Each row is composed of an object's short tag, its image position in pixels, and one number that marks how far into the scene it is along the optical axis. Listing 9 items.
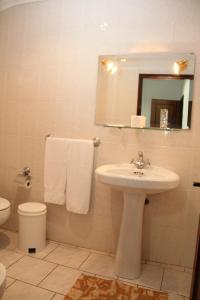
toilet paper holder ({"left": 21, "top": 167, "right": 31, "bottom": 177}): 2.26
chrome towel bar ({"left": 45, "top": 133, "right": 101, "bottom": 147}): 2.05
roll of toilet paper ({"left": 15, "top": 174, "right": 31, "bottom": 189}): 2.19
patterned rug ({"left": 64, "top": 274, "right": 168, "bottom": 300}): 1.54
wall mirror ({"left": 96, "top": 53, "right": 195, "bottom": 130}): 1.86
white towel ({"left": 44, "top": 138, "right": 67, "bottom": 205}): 2.11
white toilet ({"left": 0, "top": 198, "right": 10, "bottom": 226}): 1.92
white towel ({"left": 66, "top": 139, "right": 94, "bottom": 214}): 2.03
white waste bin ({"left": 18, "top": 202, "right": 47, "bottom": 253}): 2.03
